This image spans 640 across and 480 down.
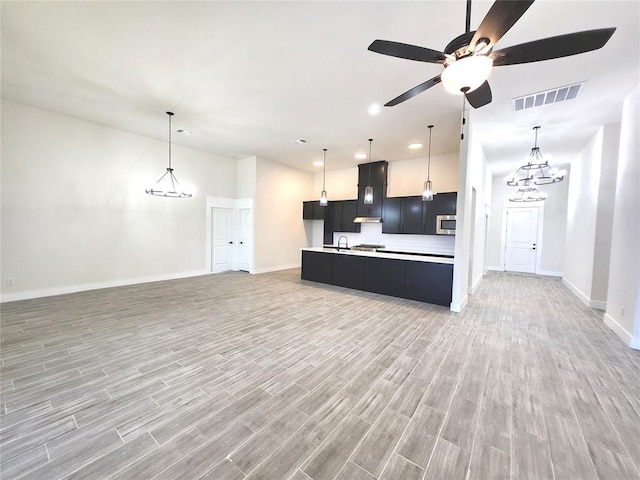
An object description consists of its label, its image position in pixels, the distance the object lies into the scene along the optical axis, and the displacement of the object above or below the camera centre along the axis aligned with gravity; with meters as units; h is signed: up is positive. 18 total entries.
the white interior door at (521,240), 8.57 -0.23
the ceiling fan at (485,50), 1.51 +1.27
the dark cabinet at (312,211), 8.75 +0.59
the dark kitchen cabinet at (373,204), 7.34 +0.75
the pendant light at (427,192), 4.83 +0.77
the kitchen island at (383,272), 4.73 -0.96
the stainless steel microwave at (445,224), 6.08 +0.18
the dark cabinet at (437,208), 6.10 +0.59
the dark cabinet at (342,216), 8.06 +0.40
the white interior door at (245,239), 7.71 -0.44
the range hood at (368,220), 7.28 +0.27
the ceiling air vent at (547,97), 3.44 +2.01
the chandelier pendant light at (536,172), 5.30 +1.47
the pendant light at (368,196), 5.56 +0.75
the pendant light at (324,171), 6.50 +2.03
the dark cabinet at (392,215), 6.98 +0.42
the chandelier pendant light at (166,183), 6.17 +1.01
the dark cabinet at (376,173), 7.41 +1.71
